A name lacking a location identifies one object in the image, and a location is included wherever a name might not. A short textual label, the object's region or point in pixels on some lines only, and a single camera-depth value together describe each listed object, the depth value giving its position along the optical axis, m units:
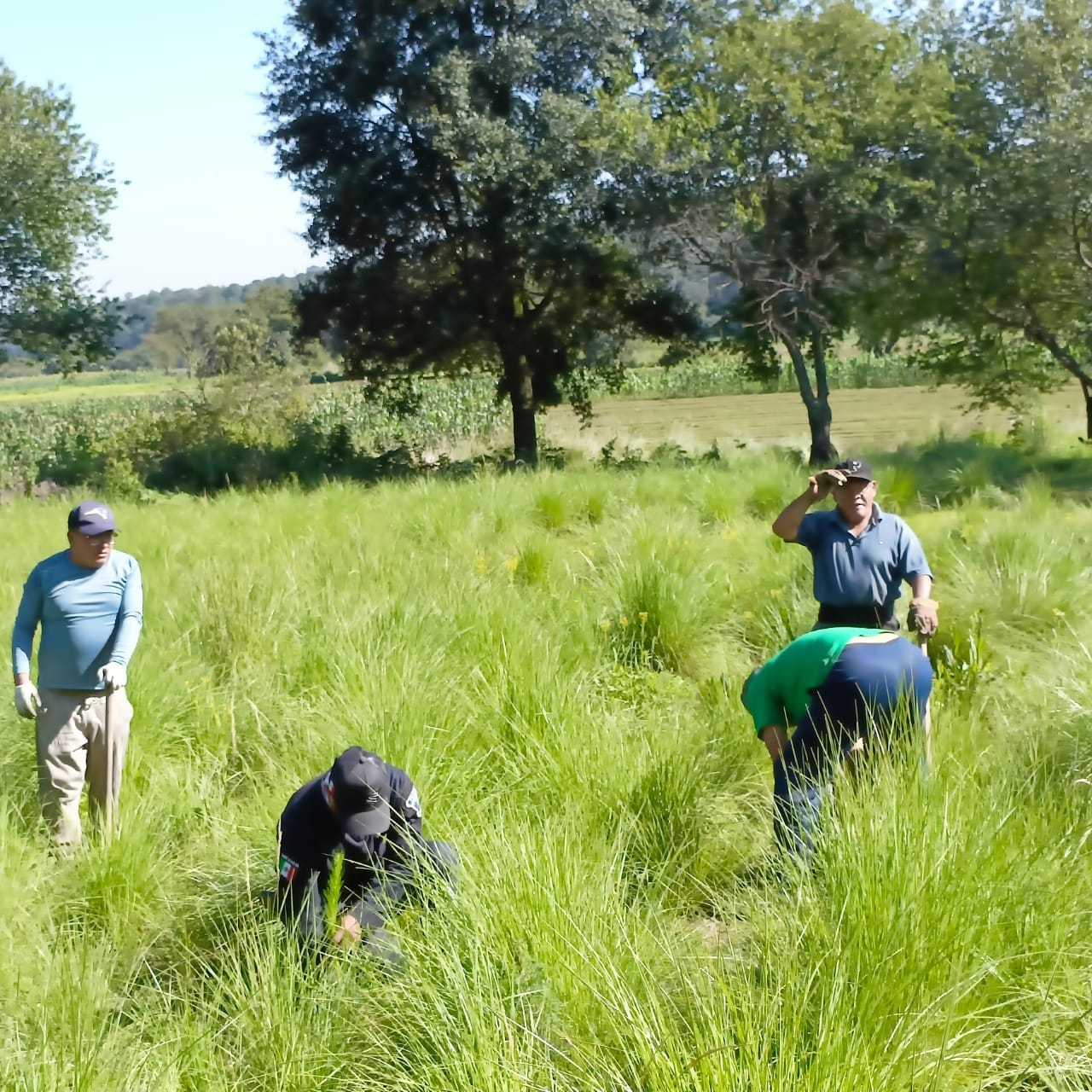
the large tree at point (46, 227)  21.58
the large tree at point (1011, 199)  14.55
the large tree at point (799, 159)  16.72
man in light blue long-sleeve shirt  4.94
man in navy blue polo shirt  5.10
